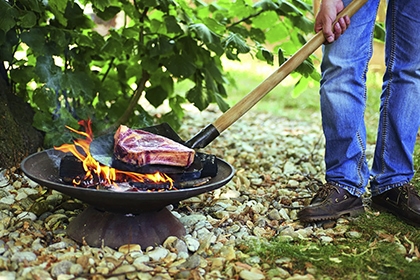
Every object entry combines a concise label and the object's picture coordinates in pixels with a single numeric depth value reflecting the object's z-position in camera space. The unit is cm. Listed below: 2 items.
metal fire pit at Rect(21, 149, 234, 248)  194
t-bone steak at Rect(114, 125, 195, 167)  209
